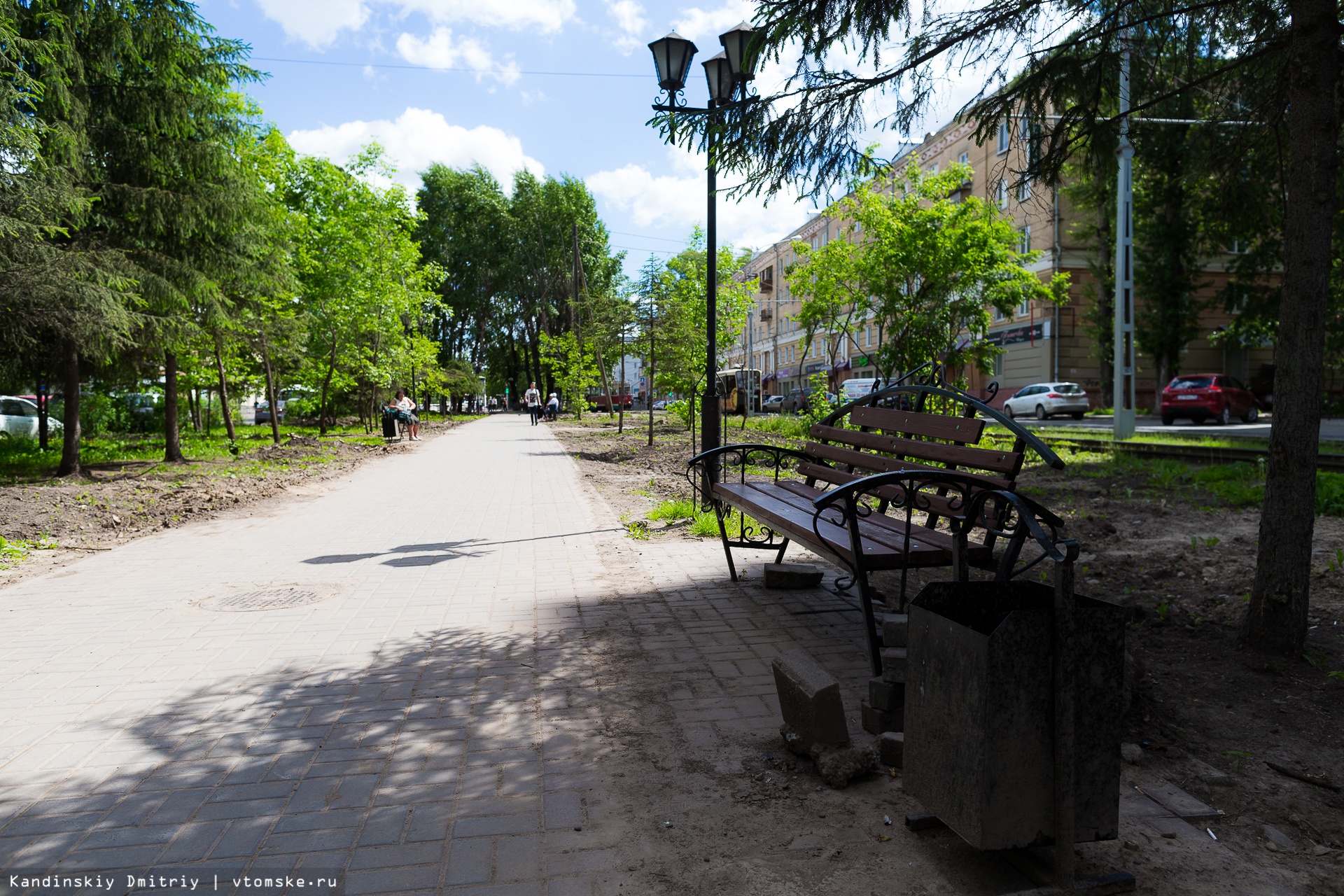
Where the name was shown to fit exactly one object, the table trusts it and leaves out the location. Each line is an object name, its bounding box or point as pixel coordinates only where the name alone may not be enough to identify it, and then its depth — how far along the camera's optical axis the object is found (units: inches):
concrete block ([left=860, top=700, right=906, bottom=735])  125.0
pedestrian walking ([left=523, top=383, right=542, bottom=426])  1384.1
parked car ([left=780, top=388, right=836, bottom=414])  1425.3
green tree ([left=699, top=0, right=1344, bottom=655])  188.5
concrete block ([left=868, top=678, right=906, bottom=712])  123.4
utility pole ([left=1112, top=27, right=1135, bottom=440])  782.5
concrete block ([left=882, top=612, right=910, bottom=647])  138.1
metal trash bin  85.7
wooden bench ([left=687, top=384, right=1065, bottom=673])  136.2
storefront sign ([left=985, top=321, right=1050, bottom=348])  1497.3
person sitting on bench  997.5
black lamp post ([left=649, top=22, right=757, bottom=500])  315.9
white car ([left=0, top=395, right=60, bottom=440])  818.8
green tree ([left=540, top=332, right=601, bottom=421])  1368.1
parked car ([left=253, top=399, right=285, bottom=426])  1595.7
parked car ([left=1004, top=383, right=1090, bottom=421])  1241.4
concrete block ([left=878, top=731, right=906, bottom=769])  115.0
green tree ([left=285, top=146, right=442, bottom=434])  896.9
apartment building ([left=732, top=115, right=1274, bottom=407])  1470.2
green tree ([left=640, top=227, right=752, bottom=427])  741.3
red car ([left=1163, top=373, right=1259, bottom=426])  1019.9
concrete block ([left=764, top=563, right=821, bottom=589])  223.8
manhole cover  214.7
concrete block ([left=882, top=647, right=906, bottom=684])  128.5
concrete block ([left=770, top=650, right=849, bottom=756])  117.3
